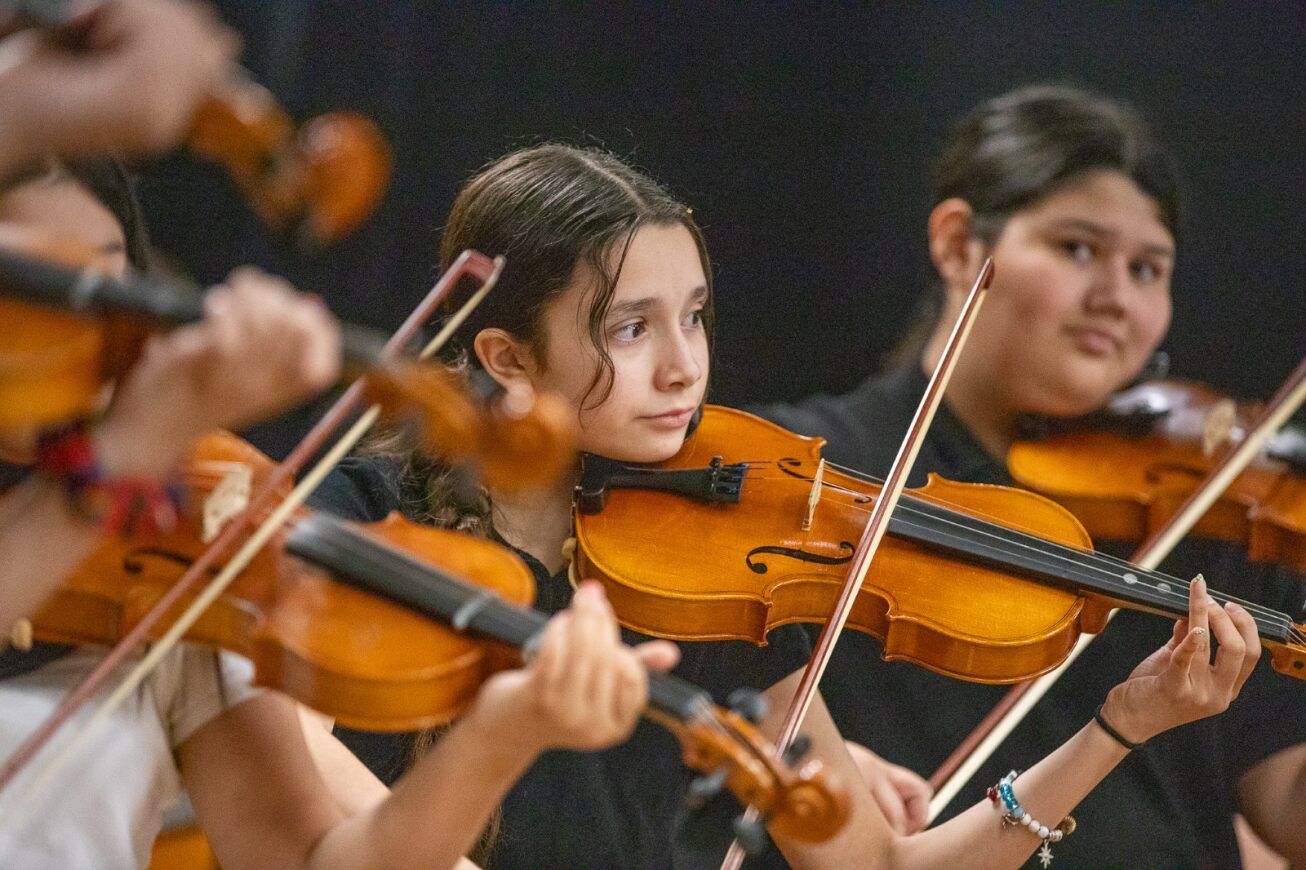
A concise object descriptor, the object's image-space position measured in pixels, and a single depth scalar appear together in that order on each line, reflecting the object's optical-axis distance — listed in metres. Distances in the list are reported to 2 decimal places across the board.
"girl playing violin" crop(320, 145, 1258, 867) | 4.38
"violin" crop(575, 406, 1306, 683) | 4.35
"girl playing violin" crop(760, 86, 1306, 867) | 4.62
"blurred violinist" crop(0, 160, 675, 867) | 4.03
